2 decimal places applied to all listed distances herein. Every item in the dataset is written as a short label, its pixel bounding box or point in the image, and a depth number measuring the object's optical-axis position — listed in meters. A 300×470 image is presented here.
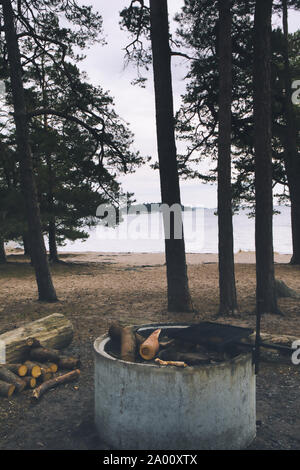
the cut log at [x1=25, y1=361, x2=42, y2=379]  6.00
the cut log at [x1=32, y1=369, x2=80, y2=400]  5.57
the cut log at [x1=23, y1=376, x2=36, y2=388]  5.88
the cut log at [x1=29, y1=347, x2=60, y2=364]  6.42
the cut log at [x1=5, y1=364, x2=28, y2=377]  5.97
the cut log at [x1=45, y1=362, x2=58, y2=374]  6.31
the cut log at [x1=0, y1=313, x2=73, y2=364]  6.38
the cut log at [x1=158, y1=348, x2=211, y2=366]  4.46
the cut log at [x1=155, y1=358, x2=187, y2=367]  4.26
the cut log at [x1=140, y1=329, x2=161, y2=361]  4.72
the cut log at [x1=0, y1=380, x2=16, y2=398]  5.59
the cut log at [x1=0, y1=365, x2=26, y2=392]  5.74
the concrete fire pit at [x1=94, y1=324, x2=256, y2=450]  4.01
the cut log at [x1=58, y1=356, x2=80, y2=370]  6.54
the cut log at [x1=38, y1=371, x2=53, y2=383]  6.08
